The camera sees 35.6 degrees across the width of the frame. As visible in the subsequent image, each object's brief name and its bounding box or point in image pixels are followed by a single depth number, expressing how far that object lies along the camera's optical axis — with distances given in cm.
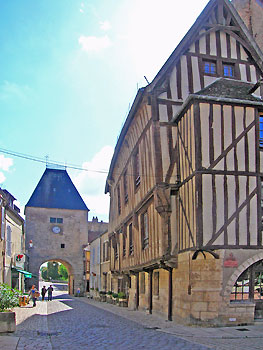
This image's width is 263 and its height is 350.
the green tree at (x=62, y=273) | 6862
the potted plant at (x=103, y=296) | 2277
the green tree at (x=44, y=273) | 7331
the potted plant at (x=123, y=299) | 1712
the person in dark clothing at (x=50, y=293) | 2321
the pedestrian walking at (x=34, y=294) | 1833
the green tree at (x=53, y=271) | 7219
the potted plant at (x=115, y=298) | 1862
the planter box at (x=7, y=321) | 792
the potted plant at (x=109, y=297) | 2084
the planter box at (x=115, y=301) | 1836
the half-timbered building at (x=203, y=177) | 955
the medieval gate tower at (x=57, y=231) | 3164
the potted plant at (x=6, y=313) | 793
